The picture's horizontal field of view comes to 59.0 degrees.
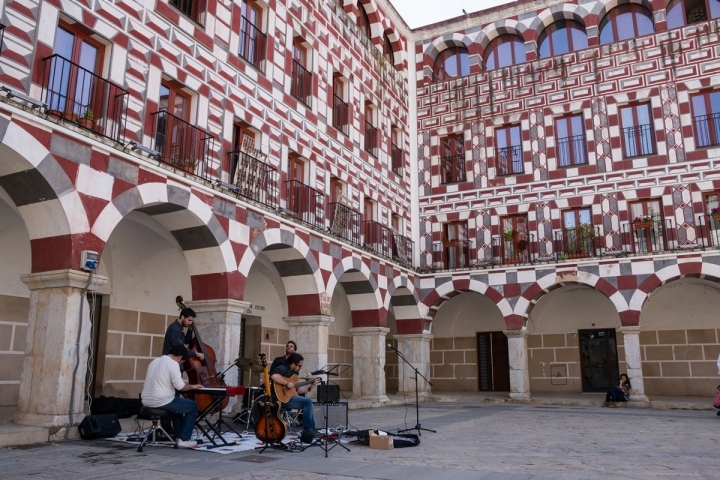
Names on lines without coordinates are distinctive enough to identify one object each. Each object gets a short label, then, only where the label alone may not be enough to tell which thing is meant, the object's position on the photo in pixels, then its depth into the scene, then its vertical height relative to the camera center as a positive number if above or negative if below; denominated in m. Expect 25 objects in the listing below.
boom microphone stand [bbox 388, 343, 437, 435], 8.88 -0.89
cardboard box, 7.26 -0.86
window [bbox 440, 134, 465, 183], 19.88 +6.38
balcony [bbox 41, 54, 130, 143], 8.09 +3.52
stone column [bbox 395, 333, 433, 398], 18.31 +0.17
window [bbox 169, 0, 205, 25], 10.89 +6.04
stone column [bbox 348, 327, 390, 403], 15.47 +0.05
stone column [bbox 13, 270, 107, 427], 7.39 +0.18
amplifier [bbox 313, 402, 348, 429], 8.73 -0.68
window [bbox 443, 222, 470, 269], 19.08 +3.56
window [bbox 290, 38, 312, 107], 13.95 +6.36
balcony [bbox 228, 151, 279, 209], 11.34 +3.39
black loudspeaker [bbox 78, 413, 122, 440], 7.41 -0.73
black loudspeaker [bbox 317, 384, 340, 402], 8.03 -0.36
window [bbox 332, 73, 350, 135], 15.76 +6.34
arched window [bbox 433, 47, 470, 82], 20.70 +9.73
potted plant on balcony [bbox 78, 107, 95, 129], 8.48 +3.23
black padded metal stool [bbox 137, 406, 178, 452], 6.75 -0.56
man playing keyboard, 6.75 -0.27
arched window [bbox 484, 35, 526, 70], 19.88 +9.70
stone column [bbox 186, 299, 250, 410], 10.34 +0.61
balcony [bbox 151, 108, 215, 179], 9.93 +3.52
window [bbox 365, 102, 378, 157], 17.25 +6.32
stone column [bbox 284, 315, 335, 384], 13.02 +0.56
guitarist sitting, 7.62 -0.38
